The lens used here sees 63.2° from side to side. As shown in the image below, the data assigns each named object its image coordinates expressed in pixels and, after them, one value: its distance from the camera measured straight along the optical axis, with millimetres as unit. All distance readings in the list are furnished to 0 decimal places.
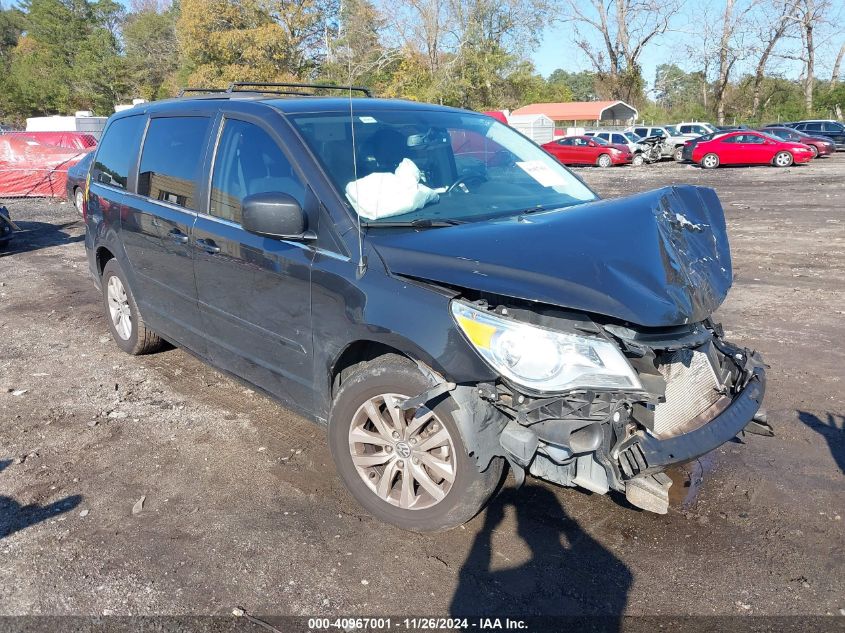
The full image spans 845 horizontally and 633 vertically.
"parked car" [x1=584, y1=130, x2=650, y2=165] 30672
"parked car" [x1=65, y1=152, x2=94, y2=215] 12625
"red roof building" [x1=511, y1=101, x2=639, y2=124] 58791
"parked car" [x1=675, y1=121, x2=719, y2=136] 33659
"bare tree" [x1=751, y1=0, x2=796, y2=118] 52094
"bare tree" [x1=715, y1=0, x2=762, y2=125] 54075
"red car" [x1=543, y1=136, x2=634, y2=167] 29641
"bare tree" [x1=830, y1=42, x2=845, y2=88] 54188
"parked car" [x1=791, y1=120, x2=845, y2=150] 33281
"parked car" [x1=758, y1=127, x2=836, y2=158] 29422
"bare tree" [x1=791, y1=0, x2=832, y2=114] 51062
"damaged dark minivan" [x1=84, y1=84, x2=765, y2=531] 2652
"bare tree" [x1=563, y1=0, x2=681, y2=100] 52844
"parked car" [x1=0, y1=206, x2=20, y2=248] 10766
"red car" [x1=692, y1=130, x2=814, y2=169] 26406
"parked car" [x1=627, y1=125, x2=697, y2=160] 31562
